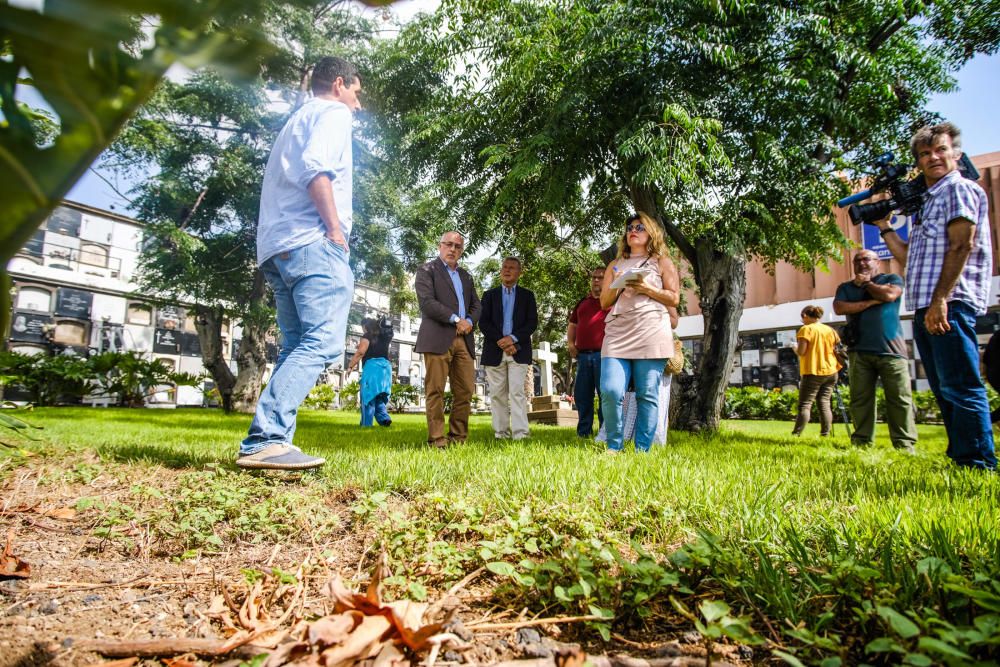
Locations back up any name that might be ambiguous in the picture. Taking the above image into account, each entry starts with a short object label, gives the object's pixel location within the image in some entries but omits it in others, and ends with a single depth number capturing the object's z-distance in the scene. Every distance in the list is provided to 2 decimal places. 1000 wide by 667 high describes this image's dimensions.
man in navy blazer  6.34
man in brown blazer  5.30
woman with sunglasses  4.41
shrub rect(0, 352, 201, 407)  14.82
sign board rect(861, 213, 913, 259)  18.83
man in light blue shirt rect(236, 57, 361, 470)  3.07
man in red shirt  6.91
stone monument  12.58
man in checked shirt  3.40
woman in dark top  9.44
